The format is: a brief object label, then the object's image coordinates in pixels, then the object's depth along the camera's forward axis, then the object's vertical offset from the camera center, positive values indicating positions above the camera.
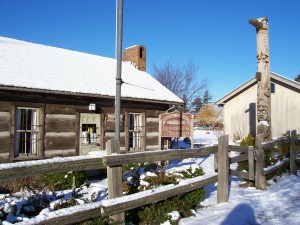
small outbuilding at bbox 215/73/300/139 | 18.88 +1.39
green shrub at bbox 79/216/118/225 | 3.62 -1.22
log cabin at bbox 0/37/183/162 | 8.67 +0.79
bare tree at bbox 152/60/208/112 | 37.50 +5.59
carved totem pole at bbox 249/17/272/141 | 9.52 +1.77
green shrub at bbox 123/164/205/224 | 4.66 -1.33
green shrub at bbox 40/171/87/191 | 7.90 -1.52
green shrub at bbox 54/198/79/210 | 4.92 -1.35
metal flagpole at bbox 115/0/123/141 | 7.03 +1.84
